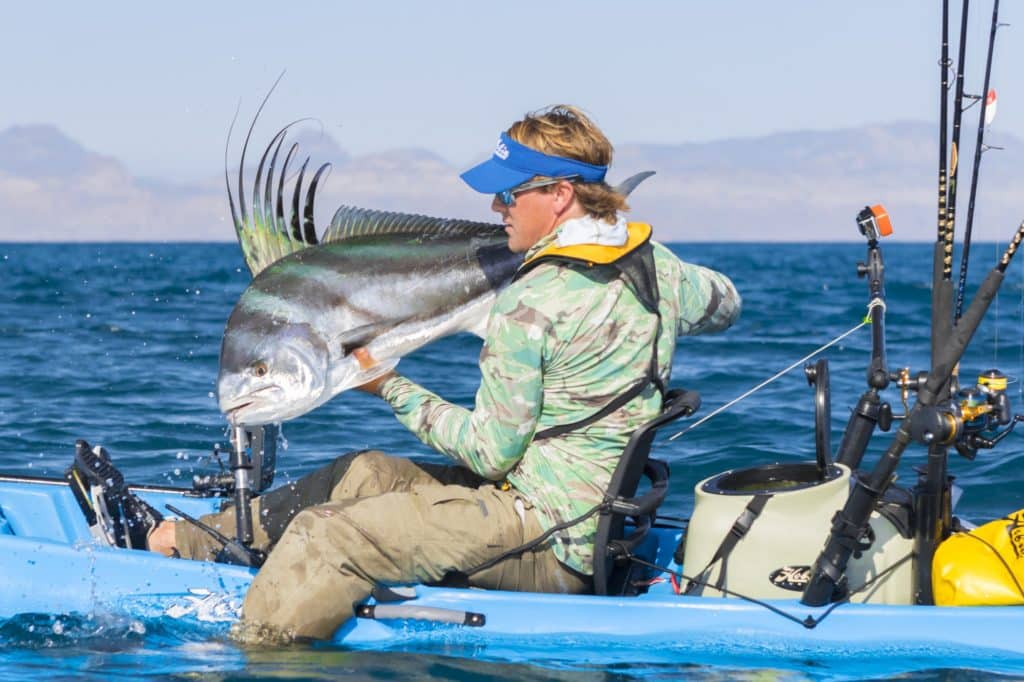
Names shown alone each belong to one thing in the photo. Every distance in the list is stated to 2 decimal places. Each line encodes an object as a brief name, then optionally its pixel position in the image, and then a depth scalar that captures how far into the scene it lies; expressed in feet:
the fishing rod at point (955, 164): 30.40
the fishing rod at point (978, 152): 30.81
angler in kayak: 26.81
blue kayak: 27.94
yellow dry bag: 28.40
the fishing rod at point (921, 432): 24.93
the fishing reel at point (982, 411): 25.40
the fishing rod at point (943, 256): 28.66
